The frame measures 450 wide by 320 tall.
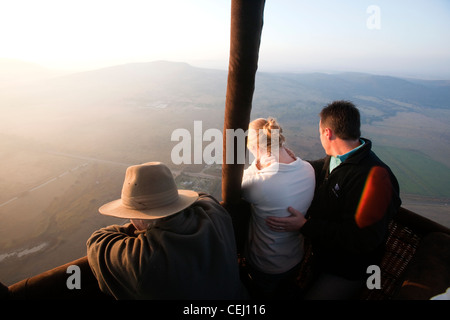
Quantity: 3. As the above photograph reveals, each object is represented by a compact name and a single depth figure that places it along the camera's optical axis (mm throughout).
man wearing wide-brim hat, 1003
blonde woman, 1434
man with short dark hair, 1267
